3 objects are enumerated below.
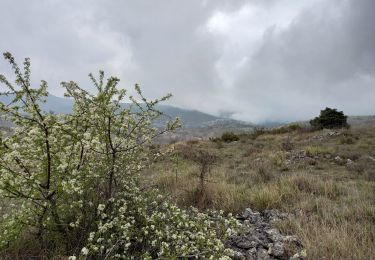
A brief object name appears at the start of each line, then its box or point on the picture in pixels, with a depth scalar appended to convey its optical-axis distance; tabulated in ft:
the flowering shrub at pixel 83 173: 11.84
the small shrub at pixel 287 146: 48.50
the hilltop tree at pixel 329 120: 77.92
